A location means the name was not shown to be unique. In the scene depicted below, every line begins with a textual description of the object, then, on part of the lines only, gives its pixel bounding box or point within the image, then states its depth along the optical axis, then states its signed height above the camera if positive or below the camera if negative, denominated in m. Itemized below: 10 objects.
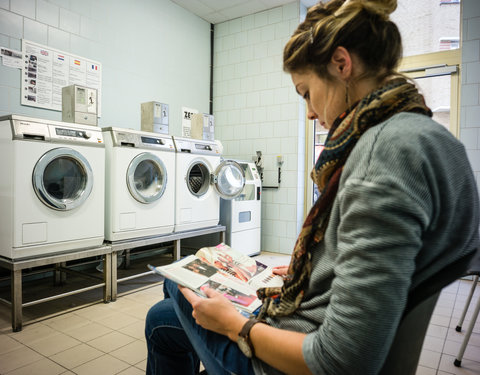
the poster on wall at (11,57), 2.74 +0.98
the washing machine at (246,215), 3.83 -0.37
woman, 0.51 -0.05
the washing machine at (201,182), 3.15 +0.00
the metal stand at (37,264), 2.03 -0.56
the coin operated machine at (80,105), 2.54 +0.56
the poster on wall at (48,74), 2.89 +0.95
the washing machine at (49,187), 2.06 -0.05
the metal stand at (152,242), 2.57 -0.50
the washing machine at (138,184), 2.61 -0.02
